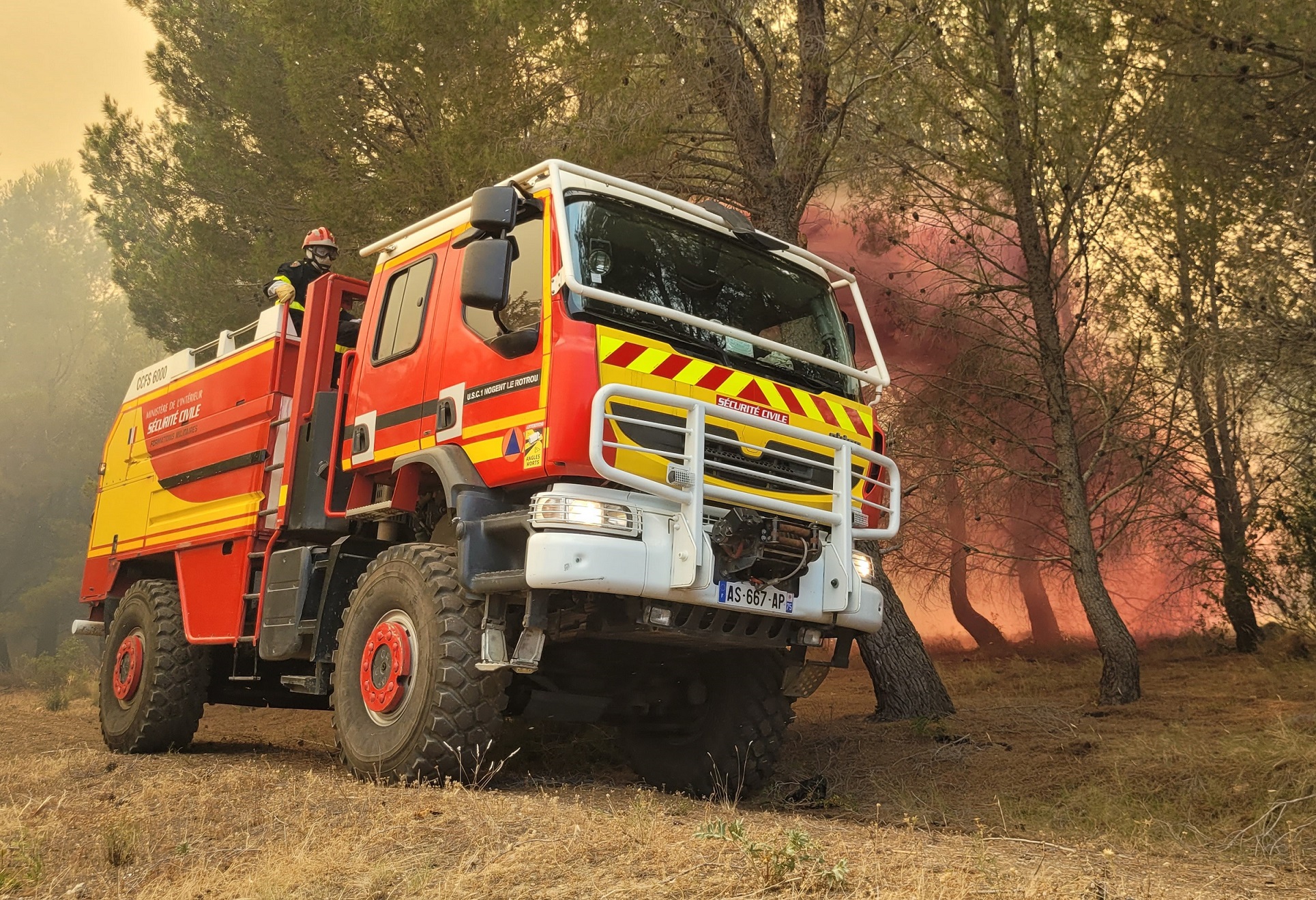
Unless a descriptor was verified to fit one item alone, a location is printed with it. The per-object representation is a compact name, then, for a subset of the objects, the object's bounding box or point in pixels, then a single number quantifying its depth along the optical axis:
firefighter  7.52
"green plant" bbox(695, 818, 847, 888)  3.42
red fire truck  5.25
